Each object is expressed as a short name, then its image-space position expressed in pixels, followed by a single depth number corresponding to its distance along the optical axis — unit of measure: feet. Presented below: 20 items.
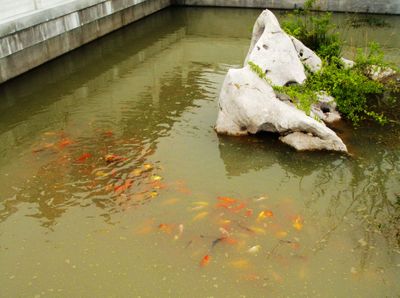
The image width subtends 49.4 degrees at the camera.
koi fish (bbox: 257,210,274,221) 22.33
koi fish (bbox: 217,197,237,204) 23.62
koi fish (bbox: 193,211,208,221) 22.30
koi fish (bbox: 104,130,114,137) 30.89
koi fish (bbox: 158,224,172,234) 21.43
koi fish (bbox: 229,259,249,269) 19.36
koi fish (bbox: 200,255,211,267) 19.45
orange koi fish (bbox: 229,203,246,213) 22.88
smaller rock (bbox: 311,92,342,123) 32.42
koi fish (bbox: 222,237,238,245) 20.70
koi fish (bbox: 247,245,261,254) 20.16
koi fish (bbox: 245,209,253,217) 22.47
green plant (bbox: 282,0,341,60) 37.50
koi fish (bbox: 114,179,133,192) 24.52
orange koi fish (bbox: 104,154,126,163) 27.37
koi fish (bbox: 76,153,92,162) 27.58
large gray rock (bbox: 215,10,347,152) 28.45
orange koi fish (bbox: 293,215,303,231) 21.74
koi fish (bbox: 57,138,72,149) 29.41
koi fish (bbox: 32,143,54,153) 29.17
